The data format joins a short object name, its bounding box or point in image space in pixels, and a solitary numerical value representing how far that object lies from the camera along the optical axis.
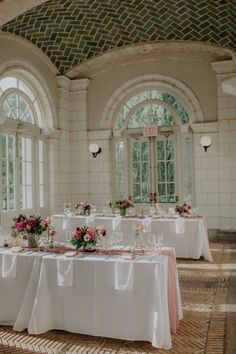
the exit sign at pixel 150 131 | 10.51
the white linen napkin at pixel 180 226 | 7.46
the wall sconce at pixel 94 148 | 10.75
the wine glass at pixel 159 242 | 4.46
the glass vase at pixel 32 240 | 4.81
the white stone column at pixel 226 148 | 9.78
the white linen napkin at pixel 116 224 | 8.05
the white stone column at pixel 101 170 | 10.95
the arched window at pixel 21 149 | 8.75
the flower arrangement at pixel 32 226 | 4.73
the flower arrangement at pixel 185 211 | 7.73
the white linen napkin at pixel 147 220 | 7.48
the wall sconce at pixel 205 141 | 9.83
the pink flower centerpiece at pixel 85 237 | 4.44
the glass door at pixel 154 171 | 10.52
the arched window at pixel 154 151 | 10.43
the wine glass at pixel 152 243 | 4.49
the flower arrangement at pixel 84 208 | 8.85
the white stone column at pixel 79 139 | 11.12
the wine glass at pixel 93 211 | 8.85
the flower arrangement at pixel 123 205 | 8.22
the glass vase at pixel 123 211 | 8.25
